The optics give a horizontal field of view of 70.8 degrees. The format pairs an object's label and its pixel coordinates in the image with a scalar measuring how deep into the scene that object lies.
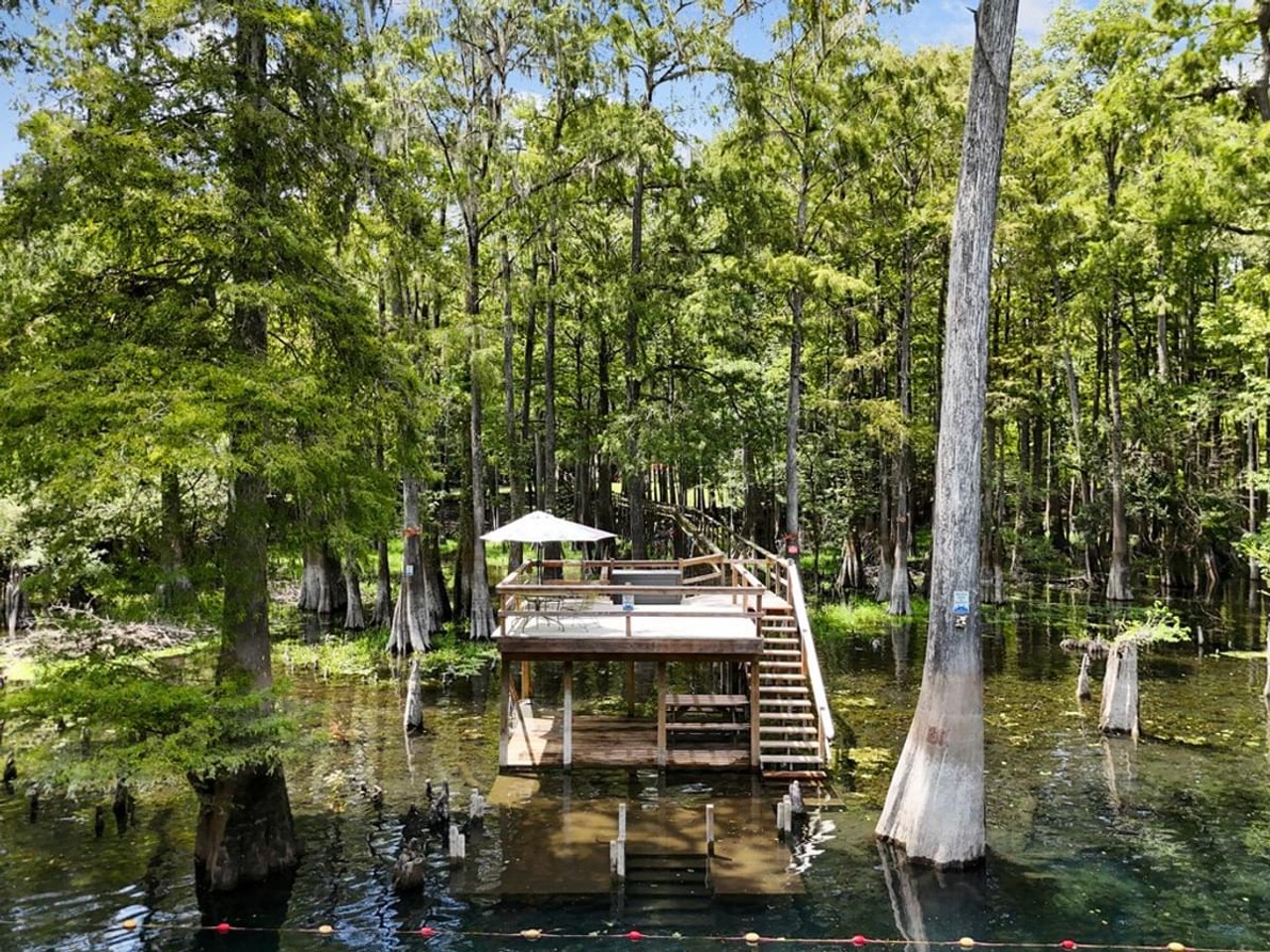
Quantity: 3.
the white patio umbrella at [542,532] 17.23
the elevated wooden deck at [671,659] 14.59
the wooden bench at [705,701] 15.99
